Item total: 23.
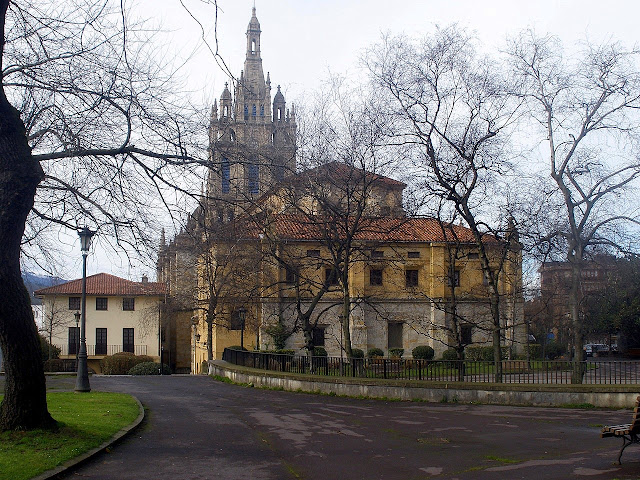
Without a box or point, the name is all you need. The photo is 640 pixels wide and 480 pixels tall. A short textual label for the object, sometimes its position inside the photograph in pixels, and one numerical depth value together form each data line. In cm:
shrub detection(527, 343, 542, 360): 4809
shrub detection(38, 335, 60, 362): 4970
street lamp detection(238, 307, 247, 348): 3388
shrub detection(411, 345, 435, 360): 4597
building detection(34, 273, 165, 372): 6012
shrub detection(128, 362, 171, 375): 4553
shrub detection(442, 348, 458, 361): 4522
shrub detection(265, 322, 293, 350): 4050
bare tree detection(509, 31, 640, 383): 1978
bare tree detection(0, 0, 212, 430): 964
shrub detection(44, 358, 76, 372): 4634
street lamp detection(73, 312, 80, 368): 5704
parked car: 5815
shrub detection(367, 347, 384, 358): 4581
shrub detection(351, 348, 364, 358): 4318
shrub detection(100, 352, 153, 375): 4891
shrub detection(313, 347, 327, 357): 3881
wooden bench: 914
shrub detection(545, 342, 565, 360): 4956
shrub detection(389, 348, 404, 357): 4734
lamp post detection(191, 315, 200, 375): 4566
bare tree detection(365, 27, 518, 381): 2014
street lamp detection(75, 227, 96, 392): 2008
